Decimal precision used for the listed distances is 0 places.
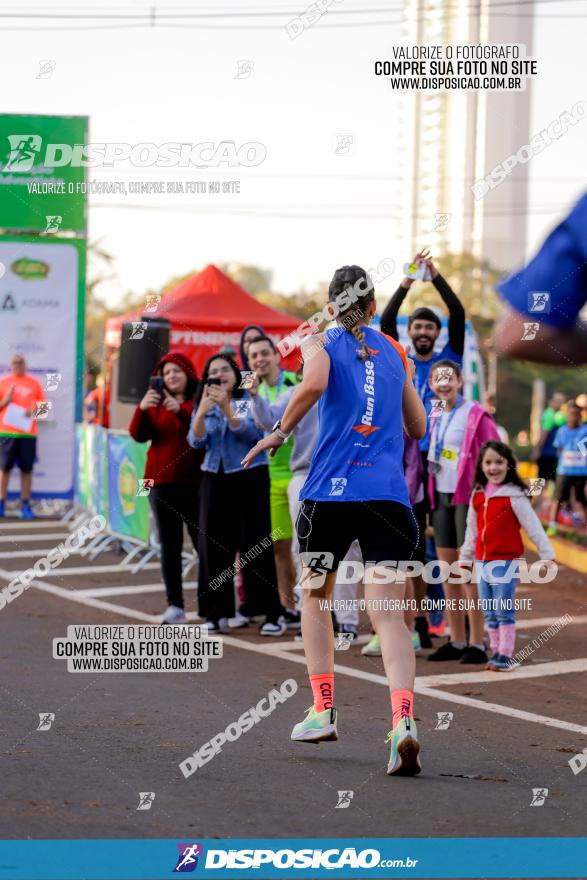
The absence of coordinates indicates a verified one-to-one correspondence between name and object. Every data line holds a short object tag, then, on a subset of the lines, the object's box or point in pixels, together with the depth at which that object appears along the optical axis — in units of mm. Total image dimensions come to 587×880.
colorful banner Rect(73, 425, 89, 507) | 17594
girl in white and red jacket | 8594
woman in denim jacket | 9734
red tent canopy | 20141
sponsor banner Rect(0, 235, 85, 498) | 19922
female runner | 6176
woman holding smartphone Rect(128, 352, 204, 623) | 10047
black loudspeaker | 15078
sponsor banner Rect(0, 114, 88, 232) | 19453
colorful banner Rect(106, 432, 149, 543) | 13570
